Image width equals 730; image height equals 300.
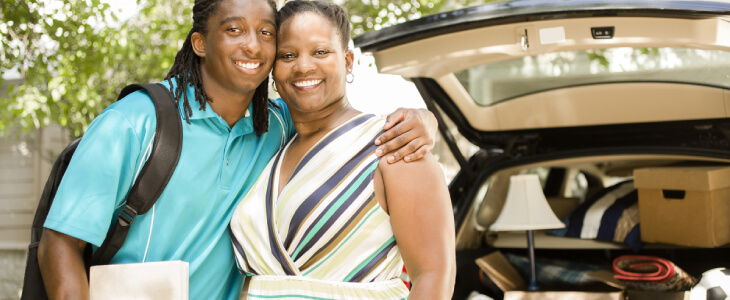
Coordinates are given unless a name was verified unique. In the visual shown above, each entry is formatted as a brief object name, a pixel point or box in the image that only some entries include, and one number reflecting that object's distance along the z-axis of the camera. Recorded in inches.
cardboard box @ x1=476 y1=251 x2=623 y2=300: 137.2
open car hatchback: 113.8
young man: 73.6
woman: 71.6
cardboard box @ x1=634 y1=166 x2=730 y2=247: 139.5
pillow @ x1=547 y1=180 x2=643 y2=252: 154.9
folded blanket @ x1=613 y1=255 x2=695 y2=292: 135.6
